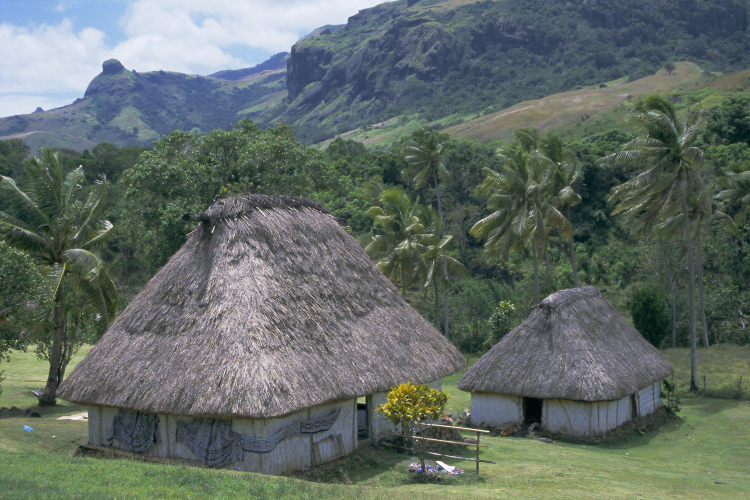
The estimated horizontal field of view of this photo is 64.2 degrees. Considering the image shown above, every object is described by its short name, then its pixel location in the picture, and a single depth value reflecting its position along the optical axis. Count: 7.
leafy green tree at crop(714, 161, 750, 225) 33.22
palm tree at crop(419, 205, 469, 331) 33.44
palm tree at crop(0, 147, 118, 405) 19.78
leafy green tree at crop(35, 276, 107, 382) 23.55
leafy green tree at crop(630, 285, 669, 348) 35.44
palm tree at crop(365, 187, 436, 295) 31.01
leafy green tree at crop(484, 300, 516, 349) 33.09
